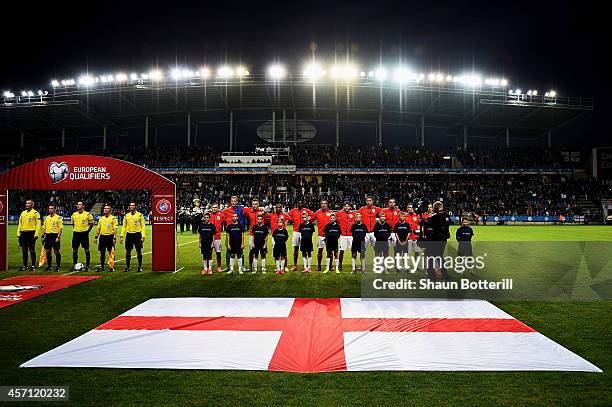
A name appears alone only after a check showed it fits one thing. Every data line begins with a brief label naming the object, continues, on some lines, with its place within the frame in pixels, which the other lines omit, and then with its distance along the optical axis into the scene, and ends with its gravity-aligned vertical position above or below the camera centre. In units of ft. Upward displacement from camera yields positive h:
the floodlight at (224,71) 137.90 +50.15
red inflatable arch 41.01 +3.81
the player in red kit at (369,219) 41.86 -0.47
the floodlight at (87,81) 142.00 +48.56
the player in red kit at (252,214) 40.19 +0.19
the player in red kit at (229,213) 41.50 +0.35
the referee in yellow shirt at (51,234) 41.75 -1.61
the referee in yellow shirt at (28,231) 42.04 -1.25
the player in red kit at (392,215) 43.39 -0.09
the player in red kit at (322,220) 42.09 -0.52
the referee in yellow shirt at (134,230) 40.27 -1.25
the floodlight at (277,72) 136.26 +48.95
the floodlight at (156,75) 137.60 +49.07
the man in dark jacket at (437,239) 34.83 -2.27
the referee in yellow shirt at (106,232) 40.19 -1.42
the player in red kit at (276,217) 40.22 -0.14
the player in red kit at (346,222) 42.55 -0.77
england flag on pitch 16.65 -6.05
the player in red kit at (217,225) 40.60 -0.87
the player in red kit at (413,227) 42.93 -1.43
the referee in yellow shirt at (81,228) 40.32 -0.98
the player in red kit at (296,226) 41.66 -1.16
